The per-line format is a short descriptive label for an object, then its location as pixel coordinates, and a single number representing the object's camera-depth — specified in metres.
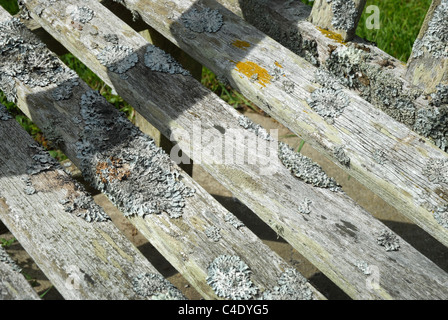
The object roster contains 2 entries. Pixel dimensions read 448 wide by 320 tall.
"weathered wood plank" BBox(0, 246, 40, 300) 0.77
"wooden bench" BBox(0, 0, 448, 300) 0.78
